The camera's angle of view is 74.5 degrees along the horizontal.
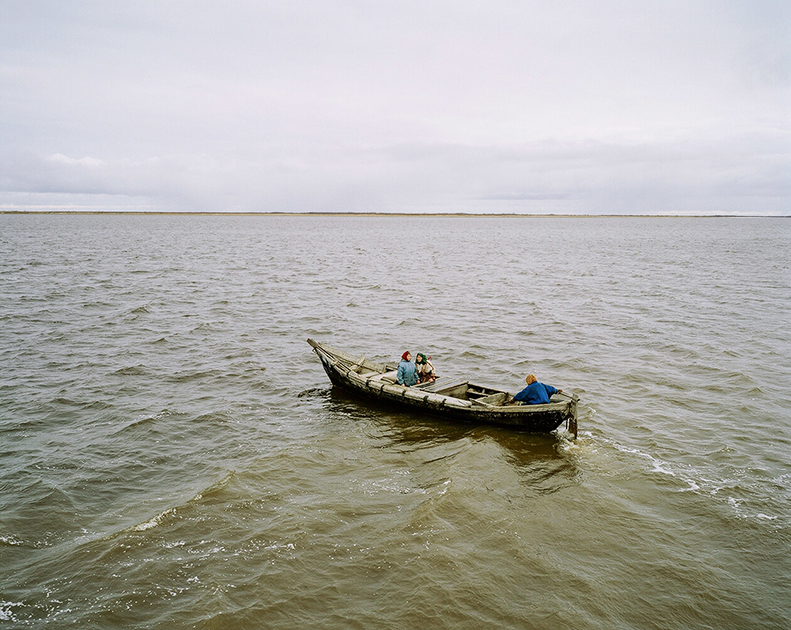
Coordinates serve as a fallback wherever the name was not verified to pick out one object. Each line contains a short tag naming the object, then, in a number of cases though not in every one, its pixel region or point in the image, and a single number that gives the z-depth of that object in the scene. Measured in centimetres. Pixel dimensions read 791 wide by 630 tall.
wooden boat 1451
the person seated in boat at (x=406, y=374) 1711
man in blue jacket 1487
